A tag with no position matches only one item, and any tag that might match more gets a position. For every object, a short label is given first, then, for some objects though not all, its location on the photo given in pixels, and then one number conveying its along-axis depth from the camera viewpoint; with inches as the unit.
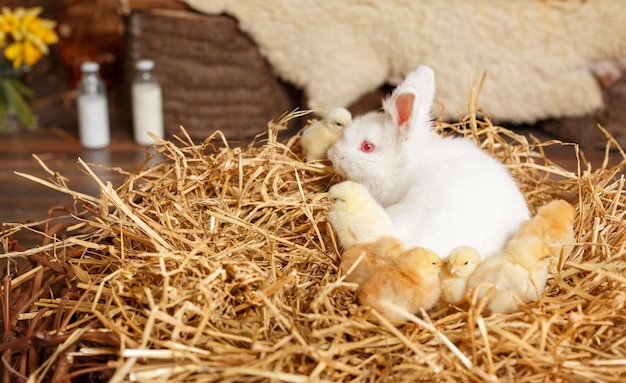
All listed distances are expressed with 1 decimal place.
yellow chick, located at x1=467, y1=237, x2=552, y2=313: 42.3
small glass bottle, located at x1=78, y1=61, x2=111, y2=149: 112.7
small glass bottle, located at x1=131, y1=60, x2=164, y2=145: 112.0
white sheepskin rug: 109.5
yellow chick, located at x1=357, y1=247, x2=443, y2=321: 41.5
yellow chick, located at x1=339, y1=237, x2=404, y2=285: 44.1
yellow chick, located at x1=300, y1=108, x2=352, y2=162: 61.1
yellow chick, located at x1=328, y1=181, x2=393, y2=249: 46.1
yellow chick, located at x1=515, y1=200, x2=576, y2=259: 47.8
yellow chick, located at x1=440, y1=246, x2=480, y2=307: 41.9
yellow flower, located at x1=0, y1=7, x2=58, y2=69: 116.6
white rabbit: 47.0
